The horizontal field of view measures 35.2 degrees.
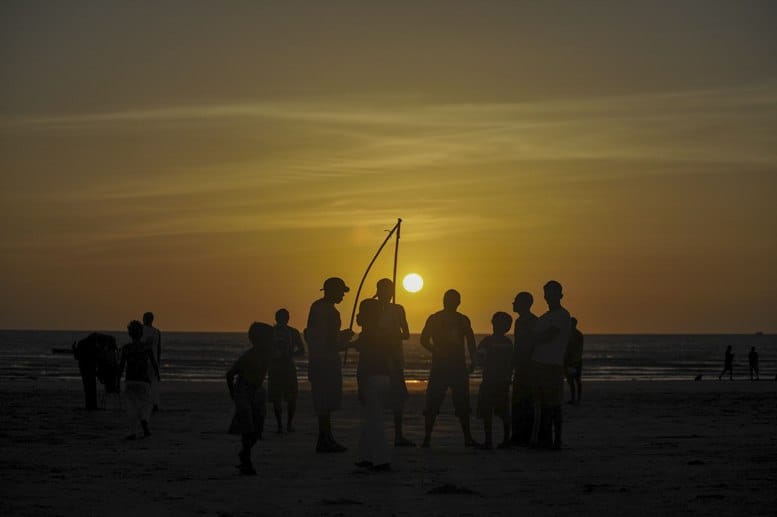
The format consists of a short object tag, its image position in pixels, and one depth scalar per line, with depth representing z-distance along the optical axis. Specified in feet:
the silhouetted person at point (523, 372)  52.90
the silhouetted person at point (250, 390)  41.57
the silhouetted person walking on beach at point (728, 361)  160.88
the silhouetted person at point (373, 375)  43.57
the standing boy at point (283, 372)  60.03
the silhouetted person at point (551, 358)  50.26
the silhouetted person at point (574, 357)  60.44
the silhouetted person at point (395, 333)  45.83
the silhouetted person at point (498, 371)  52.65
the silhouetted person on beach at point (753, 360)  154.82
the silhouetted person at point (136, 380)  55.83
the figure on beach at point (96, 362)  76.33
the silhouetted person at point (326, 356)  50.08
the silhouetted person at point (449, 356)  51.80
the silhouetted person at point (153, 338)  66.33
